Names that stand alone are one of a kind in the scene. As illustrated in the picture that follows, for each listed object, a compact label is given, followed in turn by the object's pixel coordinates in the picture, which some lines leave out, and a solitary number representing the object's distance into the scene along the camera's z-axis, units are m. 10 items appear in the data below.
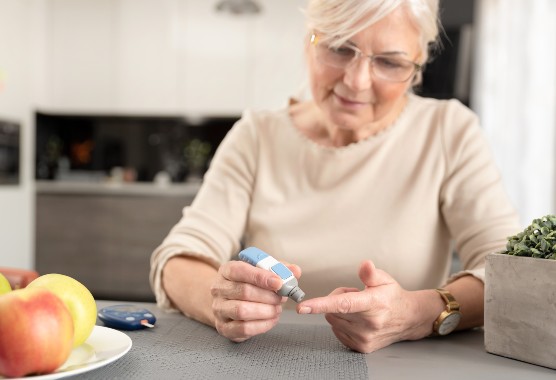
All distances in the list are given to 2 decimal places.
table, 0.74
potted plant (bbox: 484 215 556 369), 0.76
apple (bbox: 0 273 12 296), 0.78
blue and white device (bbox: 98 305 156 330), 0.94
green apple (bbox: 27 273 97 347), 0.73
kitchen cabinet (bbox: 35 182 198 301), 4.18
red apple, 0.62
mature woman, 1.19
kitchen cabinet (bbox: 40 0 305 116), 4.55
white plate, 0.66
